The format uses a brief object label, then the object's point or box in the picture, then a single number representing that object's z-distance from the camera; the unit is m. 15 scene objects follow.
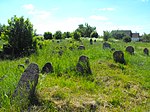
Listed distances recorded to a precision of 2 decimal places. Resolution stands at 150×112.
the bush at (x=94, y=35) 34.53
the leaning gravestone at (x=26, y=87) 2.74
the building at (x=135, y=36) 52.42
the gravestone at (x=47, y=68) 4.88
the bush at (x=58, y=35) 31.44
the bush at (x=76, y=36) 21.64
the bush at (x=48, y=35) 30.61
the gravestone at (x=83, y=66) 4.96
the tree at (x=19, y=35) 10.66
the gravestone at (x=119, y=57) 6.69
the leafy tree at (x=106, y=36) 29.51
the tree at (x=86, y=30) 38.26
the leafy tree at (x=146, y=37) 43.74
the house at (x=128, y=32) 51.97
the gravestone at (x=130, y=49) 9.50
